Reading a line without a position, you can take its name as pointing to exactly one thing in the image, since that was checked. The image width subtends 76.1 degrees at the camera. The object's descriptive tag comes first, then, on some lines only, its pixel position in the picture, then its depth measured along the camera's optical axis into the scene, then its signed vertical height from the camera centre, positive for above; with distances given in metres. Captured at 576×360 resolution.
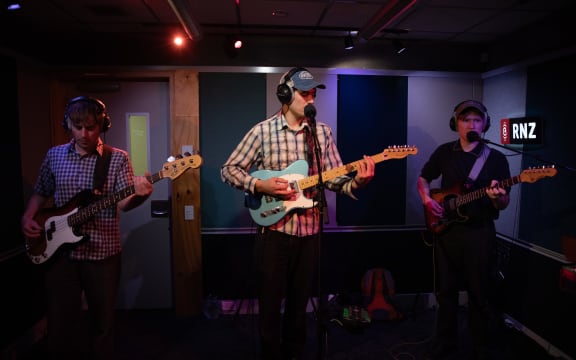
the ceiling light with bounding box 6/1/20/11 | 2.94 +1.14
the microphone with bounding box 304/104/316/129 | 2.10 +0.20
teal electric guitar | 2.53 -0.32
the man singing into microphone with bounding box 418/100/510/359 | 3.03 -0.62
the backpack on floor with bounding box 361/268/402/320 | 4.02 -1.58
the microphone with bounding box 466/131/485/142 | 3.04 +0.12
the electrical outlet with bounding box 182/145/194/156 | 4.04 +0.01
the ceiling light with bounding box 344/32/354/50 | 3.99 +1.17
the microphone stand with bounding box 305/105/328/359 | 2.08 -0.30
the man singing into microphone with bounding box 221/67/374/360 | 2.50 -0.31
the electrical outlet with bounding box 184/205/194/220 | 4.10 -0.70
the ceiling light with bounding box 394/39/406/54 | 4.11 +1.17
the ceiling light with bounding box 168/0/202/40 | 2.81 +1.10
